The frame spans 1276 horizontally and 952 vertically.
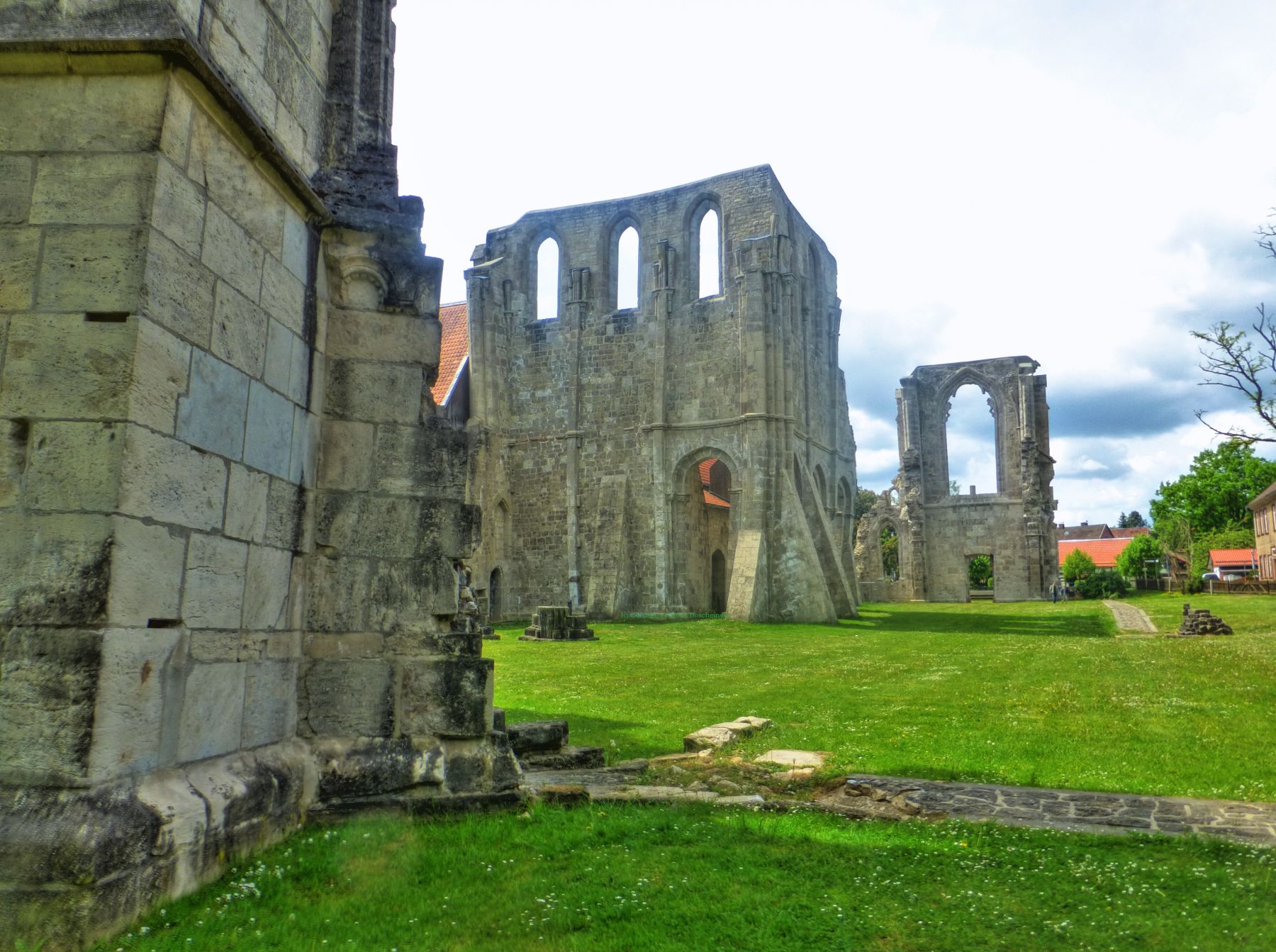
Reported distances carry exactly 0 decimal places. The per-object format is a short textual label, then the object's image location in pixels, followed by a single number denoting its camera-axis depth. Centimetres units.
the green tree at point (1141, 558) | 5756
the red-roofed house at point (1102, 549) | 7206
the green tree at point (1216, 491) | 5856
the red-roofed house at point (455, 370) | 2702
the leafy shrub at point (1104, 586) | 3972
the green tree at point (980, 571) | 5581
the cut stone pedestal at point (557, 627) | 1928
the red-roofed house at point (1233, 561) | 5806
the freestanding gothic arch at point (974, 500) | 3697
